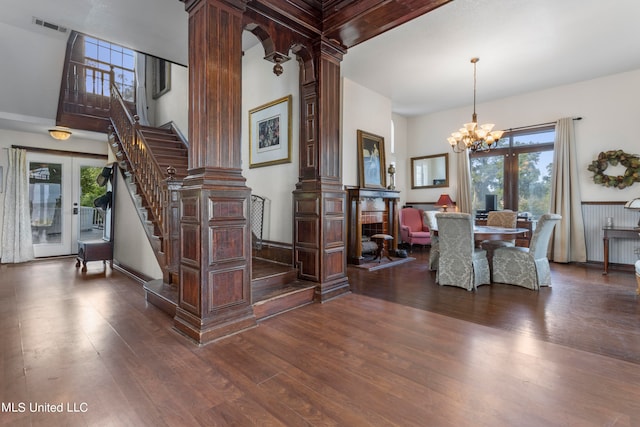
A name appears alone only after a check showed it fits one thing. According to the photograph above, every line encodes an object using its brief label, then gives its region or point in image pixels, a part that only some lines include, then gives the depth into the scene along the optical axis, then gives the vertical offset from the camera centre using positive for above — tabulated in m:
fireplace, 5.27 -0.07
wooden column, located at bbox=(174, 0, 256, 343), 2.41 +0.18
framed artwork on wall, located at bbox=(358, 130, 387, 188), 5.55 +1.02
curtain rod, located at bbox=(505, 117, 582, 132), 5.77 +1.74
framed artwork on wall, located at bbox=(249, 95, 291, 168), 4.31 +1.22
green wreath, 4.93 +0.77
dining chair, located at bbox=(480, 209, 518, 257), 4.81 -0.13
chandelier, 4.74 +1.27
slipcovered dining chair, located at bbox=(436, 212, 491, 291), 3.75 -0.55
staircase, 3.09 -0.10
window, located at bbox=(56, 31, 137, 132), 5.66 +2.65
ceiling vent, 3.85 +2.61
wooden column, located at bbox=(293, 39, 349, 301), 3.43 +0.33
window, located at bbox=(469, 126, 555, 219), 5.98 +0.88
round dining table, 3.73 -0.26
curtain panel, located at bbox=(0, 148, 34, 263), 5.73 +0.00
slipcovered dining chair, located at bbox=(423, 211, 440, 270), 4.70 -0.59
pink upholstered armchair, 6.59 -0.33
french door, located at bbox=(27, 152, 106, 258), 6.31 +0.33
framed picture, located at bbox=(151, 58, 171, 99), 6.72 +3.18
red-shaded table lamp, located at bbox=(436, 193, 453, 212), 6.64 +0.28
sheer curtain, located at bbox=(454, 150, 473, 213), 6.74 +0.67
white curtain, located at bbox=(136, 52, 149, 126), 6.80 +2.86
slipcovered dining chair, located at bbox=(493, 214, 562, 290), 3.77 -0.64
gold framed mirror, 7.24 +1.06
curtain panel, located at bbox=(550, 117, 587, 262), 5.46 +0.19
